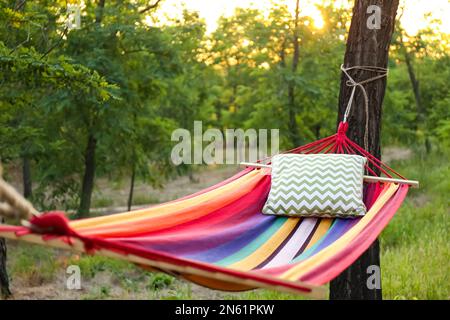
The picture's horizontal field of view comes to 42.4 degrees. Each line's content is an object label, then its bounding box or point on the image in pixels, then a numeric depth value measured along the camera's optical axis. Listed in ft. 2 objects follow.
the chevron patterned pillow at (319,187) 9.39
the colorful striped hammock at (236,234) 5.65
